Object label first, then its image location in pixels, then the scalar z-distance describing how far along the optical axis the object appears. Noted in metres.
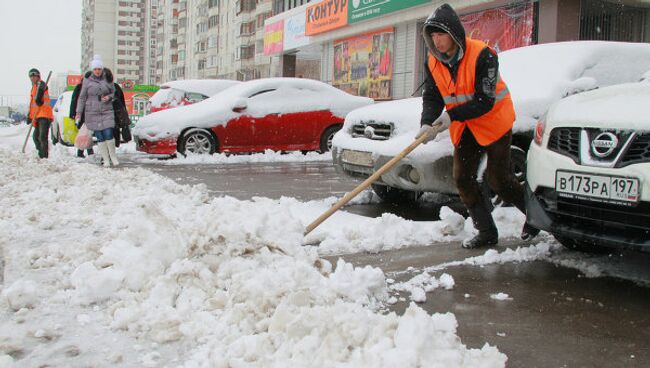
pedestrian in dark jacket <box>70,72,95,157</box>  11.28
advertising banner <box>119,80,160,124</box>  34.69
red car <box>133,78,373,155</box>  11.62
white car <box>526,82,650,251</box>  3.29
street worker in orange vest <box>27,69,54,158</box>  11.31
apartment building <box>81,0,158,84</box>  141.00
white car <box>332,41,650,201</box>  5.29
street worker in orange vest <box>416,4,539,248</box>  4.11
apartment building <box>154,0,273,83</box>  52.25
